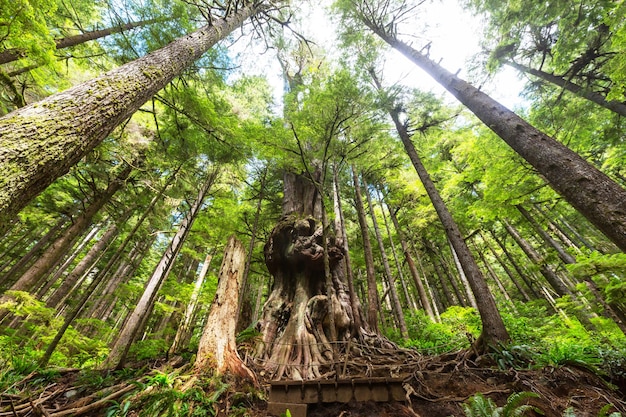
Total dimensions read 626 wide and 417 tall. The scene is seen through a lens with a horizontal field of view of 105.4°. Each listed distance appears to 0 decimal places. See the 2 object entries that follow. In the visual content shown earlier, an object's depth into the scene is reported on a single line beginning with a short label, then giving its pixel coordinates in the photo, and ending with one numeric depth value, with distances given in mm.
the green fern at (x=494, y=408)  2457
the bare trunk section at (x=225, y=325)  4273
